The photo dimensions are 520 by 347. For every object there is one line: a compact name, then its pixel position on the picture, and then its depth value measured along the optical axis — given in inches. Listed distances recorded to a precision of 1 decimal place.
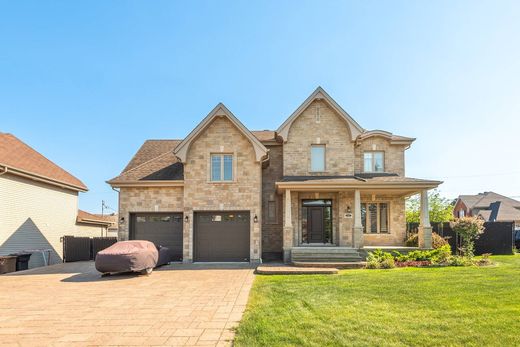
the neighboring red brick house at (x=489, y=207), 1531.7
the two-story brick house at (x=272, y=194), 612.4
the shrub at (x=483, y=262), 526.5
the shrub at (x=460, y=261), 520.4
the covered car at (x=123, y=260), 454.9
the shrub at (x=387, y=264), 518.3
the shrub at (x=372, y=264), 520.6
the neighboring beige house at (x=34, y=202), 586.6
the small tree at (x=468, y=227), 593.3
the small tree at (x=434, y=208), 1134.4
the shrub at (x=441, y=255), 537.6
